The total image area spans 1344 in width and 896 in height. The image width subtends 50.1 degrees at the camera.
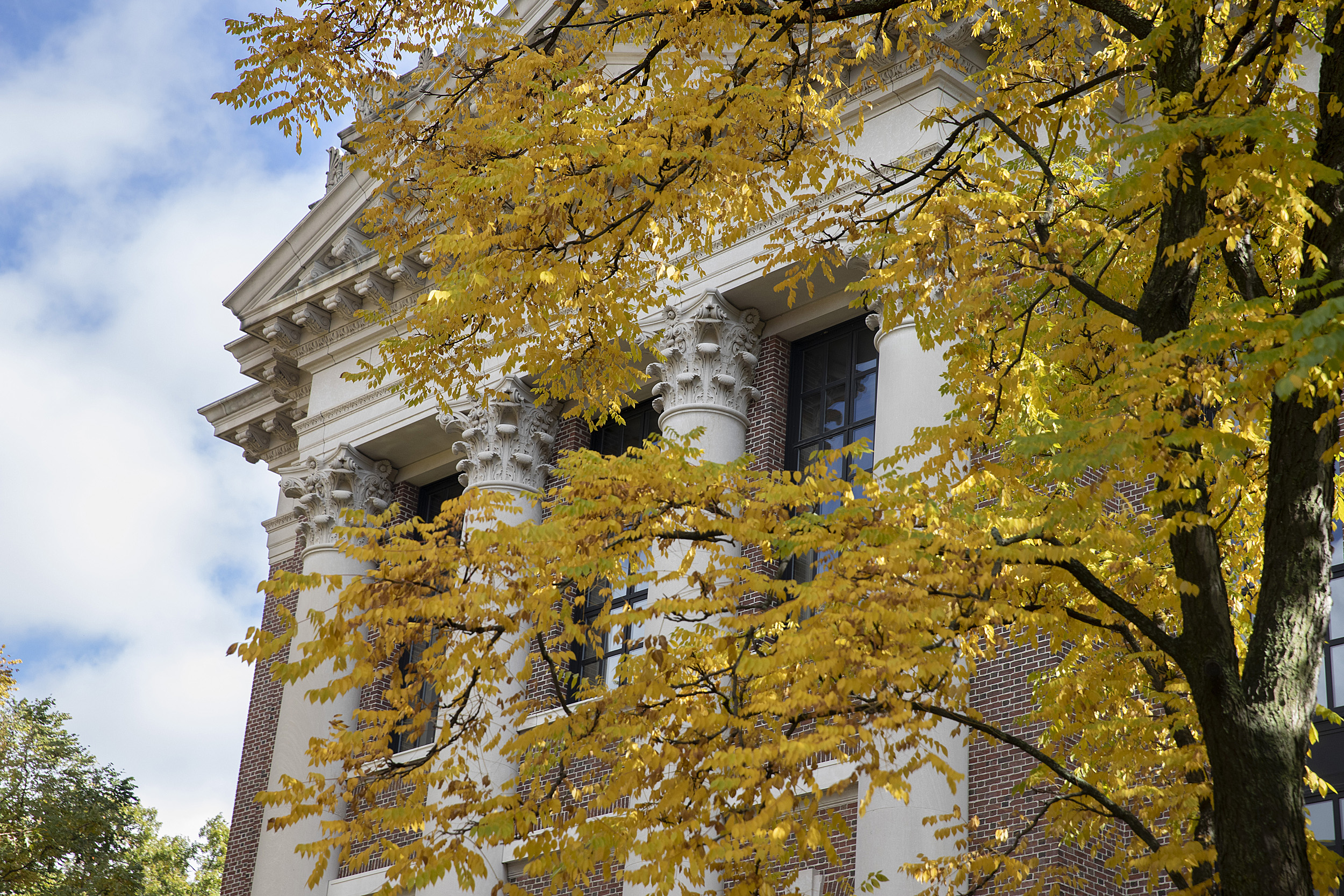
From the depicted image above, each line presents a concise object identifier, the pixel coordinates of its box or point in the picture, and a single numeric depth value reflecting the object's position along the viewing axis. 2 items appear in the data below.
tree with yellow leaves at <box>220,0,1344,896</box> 8.30
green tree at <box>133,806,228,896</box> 50.78
